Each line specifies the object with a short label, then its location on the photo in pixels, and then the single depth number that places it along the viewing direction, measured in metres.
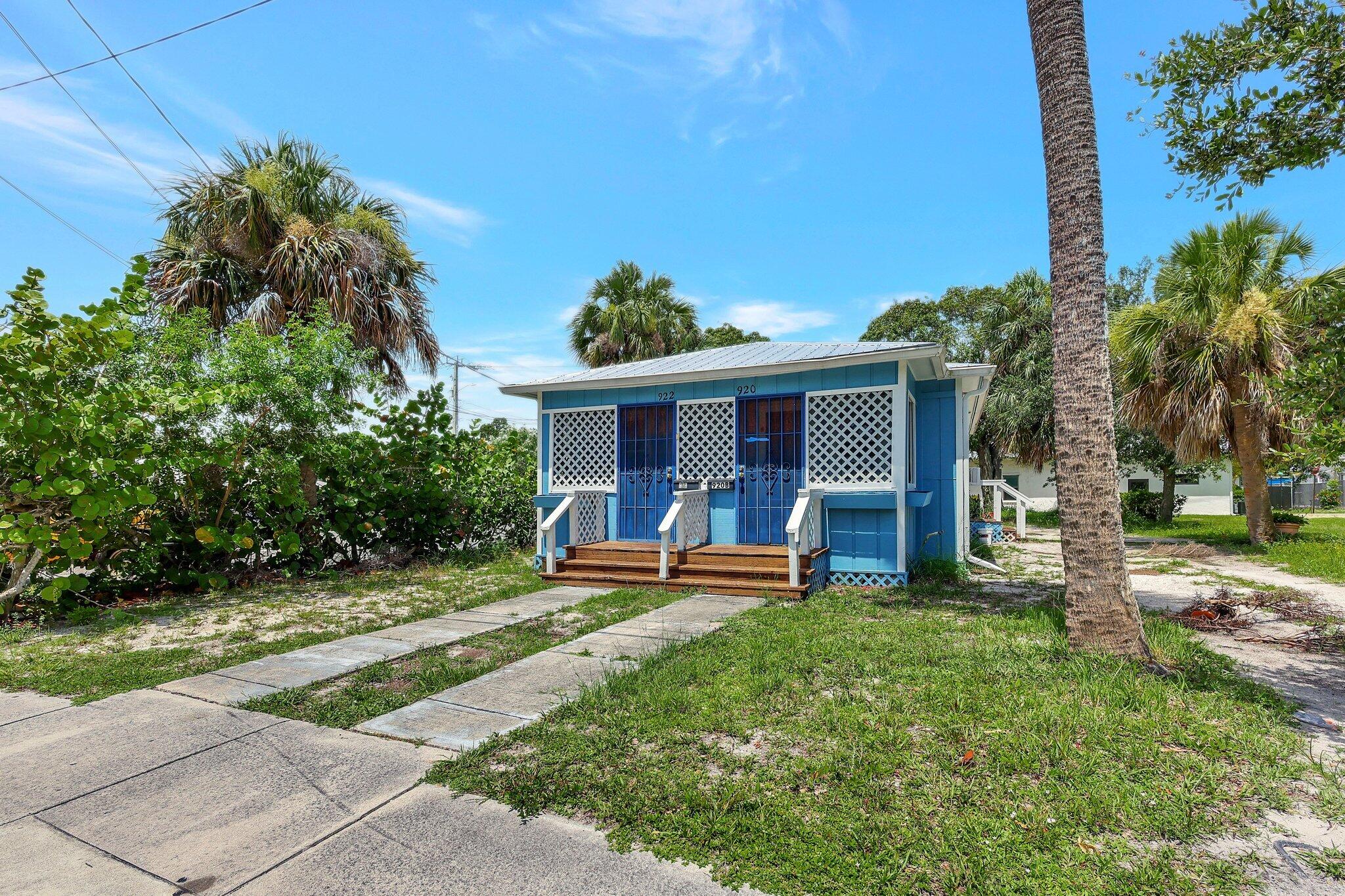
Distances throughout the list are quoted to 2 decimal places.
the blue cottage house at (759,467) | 8.05
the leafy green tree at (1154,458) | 18.39
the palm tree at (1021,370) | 20.02
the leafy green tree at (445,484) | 9.86
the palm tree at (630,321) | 20.14
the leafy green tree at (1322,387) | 4.17
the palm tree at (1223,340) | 11.03
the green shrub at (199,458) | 5.42
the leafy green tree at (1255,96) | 4.43
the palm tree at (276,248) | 9.77
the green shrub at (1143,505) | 19.52
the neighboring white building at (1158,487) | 25.78
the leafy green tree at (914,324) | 26.94
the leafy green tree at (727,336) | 32.47
